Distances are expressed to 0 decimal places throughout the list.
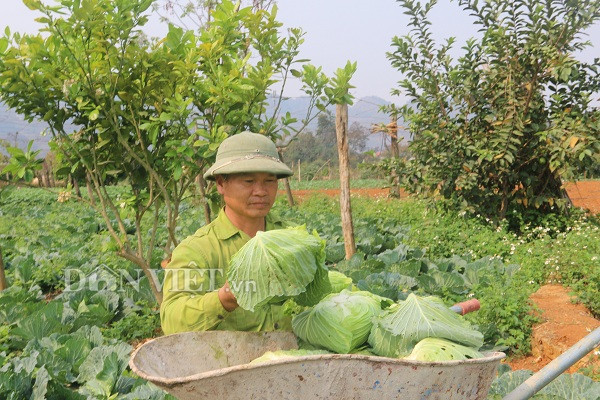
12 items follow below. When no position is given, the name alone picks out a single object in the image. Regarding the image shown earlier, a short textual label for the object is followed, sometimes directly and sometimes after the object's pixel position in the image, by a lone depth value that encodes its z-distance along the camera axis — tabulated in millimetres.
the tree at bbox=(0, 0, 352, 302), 3840
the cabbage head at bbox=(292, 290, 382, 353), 1768
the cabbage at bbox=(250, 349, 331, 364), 1629
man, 2097
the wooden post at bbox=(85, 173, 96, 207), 4718
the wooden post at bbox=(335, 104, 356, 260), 6364
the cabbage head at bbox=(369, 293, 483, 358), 1666
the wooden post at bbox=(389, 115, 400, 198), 15673
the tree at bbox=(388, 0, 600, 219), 8297
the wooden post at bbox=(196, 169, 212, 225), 4747
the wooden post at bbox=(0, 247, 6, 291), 6121
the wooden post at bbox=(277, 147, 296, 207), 15721
